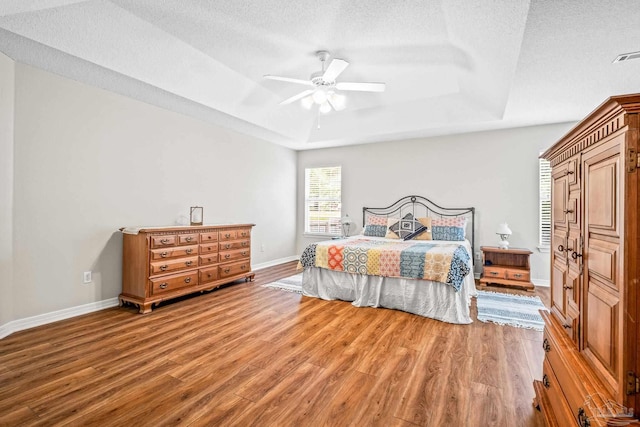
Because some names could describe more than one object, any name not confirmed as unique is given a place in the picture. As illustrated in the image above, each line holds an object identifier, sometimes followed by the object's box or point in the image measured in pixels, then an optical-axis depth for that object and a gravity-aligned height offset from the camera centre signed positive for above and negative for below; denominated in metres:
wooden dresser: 3.49 -0.61
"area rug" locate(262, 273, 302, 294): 4.41 -1.08
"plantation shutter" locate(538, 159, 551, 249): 4.79 +0.14
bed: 3.24 -0.66
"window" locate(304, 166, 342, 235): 6.67 +0.33
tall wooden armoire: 0.92 -0.22
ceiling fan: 3.14 +1.42
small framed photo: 4.52 -0.02
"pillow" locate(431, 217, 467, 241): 4.86 -0.21
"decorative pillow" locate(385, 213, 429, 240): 5.00 -0.23
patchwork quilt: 3.24 -0.52
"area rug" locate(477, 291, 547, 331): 3.16 -1.10
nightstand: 4.49 -0.80
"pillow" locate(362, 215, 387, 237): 5.38 -0.22
